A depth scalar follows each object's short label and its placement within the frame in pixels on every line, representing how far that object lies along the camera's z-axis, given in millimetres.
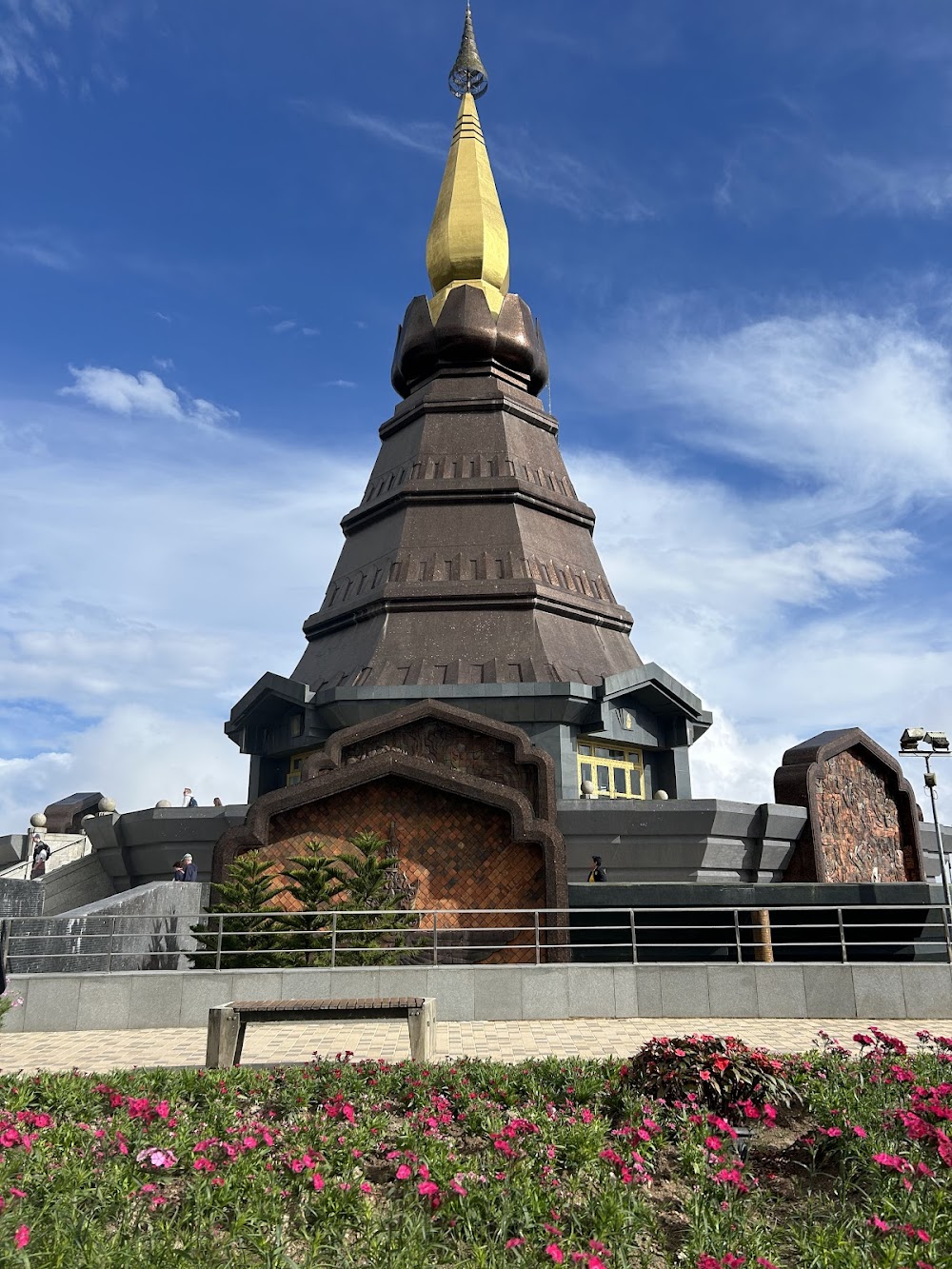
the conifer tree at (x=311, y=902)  14078
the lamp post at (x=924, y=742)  16266
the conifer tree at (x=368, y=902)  14195
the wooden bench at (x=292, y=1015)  8695
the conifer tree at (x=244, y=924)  13820
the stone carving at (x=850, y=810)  22328
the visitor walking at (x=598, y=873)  18312
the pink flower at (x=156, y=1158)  5629
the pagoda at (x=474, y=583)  23406
